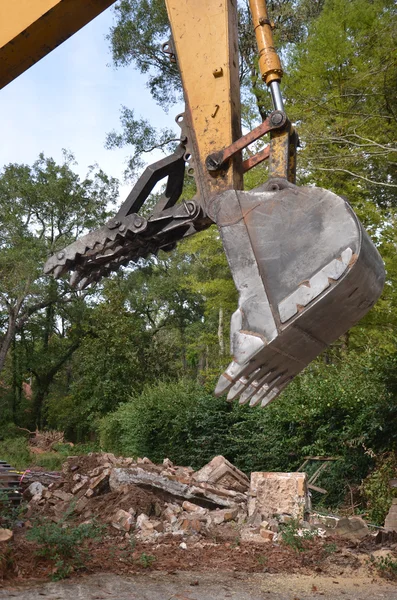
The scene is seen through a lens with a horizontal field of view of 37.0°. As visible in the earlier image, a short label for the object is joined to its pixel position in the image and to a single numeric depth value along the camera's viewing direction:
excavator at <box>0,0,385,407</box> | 3.21
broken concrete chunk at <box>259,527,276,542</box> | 7.90
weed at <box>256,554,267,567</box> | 6.48
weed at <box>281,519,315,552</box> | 7.13
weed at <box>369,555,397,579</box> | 6.14
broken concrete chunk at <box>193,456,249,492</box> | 11.33
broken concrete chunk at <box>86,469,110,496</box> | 10.19
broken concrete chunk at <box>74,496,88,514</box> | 9.53
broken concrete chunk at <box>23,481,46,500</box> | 10.59
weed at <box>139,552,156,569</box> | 5.93
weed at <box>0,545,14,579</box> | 4.90
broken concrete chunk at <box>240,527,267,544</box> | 7.77
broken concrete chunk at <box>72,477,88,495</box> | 10.48
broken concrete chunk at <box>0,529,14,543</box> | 5.48
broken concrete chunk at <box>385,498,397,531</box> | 8.41
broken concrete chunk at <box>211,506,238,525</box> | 8.99
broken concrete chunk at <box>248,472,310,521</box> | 9.41
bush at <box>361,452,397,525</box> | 9.79
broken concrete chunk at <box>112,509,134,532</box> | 8.34
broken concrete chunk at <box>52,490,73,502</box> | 10.24
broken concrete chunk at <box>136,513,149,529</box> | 8.40
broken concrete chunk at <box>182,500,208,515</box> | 9.38
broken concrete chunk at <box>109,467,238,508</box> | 9.84
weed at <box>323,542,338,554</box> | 6.95
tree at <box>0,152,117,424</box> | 29.84
